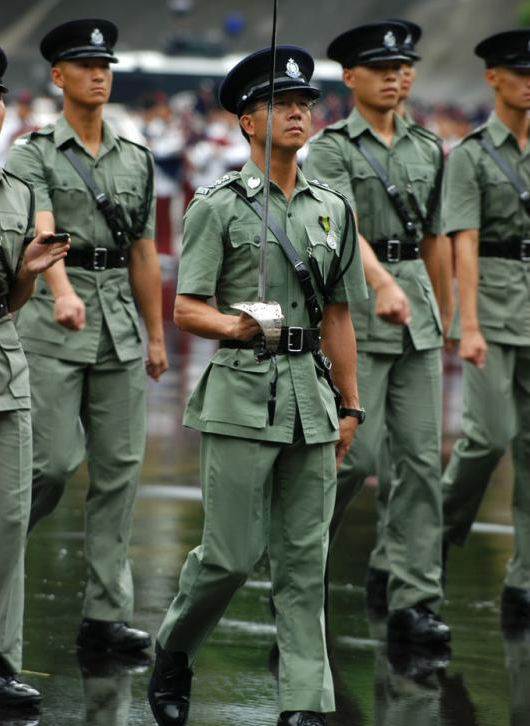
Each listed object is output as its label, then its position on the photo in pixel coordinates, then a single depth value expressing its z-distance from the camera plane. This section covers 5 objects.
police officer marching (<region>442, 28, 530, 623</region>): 15.95
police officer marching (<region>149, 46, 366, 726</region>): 11.85
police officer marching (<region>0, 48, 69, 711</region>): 12.53
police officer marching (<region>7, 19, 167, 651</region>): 14.53
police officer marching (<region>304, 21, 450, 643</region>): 15.18
